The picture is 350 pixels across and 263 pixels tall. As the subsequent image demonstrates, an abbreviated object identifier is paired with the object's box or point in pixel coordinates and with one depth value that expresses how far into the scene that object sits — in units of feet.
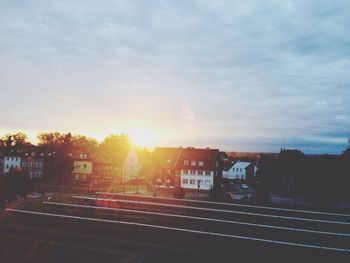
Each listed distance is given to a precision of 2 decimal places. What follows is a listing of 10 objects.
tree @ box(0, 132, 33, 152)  326.67
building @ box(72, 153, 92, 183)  265.75
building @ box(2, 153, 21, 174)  279.28
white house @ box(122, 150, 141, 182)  254.31
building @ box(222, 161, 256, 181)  302.70
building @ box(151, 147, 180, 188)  227.81
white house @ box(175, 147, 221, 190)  214.98
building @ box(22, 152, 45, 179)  280.92
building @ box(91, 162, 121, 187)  245.65
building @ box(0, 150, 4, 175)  277.03
